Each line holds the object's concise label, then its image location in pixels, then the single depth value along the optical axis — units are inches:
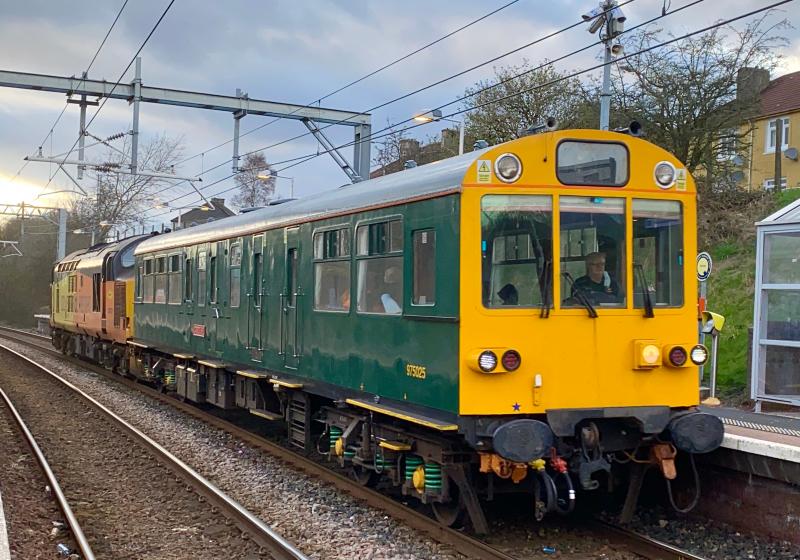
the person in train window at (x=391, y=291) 307.4
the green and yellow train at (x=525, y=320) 268.7
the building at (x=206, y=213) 2318.0
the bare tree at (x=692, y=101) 877.8
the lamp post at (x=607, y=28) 563.8
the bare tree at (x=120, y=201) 1971.0
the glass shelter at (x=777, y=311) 463.2
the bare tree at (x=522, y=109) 978.7
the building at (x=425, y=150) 1167.0
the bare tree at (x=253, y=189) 2226.9
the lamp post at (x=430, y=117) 695.7
